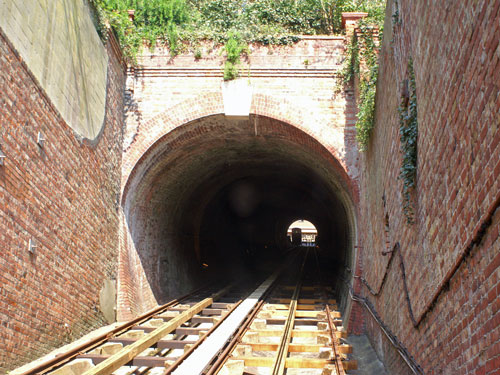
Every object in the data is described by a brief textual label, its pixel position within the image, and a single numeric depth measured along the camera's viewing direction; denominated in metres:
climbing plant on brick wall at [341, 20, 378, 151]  7.97
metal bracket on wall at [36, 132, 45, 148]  6.22
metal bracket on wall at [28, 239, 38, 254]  5.99
